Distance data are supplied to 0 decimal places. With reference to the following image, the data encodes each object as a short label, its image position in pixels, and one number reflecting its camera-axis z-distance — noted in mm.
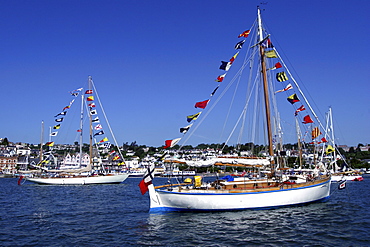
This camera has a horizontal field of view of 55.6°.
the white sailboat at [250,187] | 26562
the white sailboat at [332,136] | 77250
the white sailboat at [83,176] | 68188
